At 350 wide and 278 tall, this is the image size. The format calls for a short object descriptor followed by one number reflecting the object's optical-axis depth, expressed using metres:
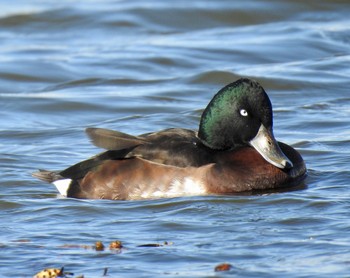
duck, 19.19
